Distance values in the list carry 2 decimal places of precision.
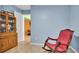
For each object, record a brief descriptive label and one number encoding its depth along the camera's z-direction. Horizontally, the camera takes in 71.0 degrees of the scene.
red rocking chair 1.14
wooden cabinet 1.61
